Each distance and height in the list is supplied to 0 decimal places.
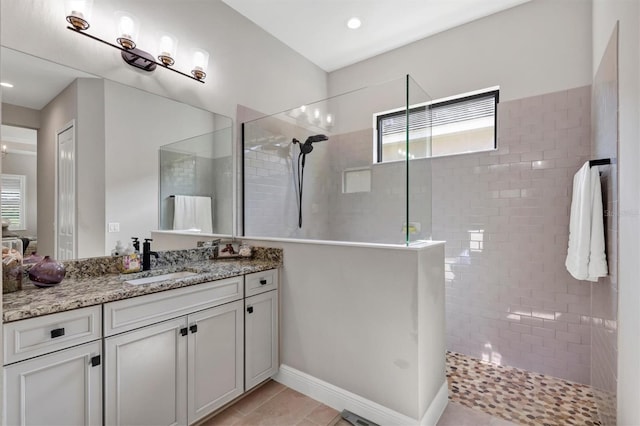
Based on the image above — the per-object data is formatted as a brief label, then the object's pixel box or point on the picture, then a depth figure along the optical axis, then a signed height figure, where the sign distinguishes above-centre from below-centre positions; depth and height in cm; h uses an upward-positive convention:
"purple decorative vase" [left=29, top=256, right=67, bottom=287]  148 -31
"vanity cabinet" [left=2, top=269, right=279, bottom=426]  118 -70
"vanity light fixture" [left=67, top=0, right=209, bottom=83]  170 +105
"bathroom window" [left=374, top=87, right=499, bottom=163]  262 +78
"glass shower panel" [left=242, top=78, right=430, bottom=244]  276 +37
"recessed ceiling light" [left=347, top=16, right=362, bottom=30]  276 +170
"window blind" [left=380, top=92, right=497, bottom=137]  254 +91
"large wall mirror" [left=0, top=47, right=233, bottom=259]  159 +33
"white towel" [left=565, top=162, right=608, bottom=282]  188 -11
